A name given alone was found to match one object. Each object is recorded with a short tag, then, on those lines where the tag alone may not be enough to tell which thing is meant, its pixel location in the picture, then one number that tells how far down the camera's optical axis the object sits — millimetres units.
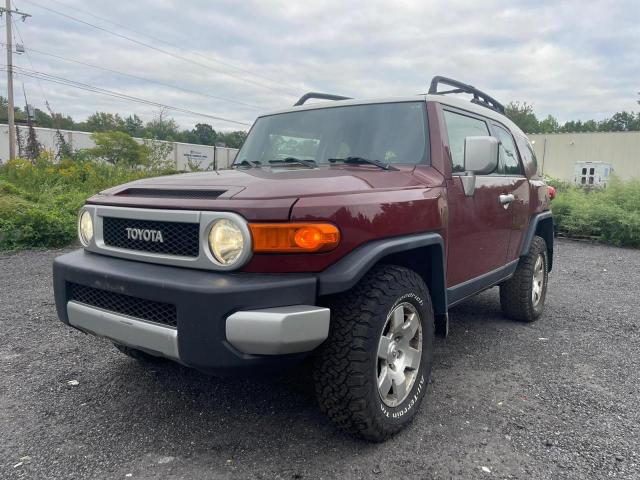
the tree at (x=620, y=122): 83312
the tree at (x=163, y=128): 75125
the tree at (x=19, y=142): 28750
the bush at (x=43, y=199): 8422
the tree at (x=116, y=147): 28478
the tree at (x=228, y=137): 65600
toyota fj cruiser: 2164
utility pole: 27108
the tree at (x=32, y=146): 27203
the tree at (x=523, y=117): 78781
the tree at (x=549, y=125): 84250
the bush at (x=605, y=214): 10805
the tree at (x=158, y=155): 21562
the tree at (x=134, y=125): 74188
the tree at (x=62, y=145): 26291
